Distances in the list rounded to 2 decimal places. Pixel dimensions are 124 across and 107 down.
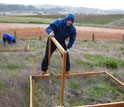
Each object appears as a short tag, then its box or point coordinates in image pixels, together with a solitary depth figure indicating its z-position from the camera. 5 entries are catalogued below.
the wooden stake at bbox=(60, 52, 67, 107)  2.49
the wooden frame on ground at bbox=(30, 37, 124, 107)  2.51
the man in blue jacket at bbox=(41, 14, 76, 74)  3.83
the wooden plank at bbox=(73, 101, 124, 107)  3.04
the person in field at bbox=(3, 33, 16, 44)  8.19
